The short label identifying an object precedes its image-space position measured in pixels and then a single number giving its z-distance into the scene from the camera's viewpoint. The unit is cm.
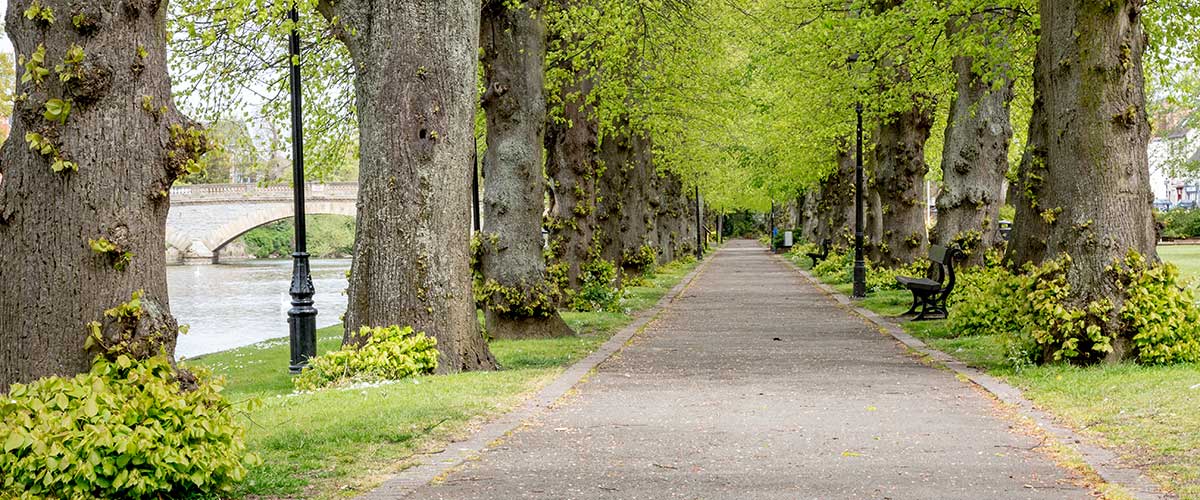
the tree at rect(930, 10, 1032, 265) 2166
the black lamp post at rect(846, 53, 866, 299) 2648
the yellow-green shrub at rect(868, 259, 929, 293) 2661
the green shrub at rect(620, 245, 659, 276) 3344
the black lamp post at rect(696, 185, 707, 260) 5817
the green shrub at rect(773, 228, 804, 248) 7281
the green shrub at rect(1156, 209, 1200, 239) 5959
